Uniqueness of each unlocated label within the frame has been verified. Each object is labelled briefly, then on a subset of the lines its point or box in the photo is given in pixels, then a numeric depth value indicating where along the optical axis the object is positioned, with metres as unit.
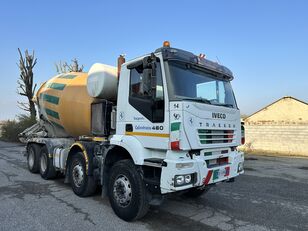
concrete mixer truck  3.61
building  16.02
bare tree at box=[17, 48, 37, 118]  21.14
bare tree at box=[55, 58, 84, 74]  19.48
